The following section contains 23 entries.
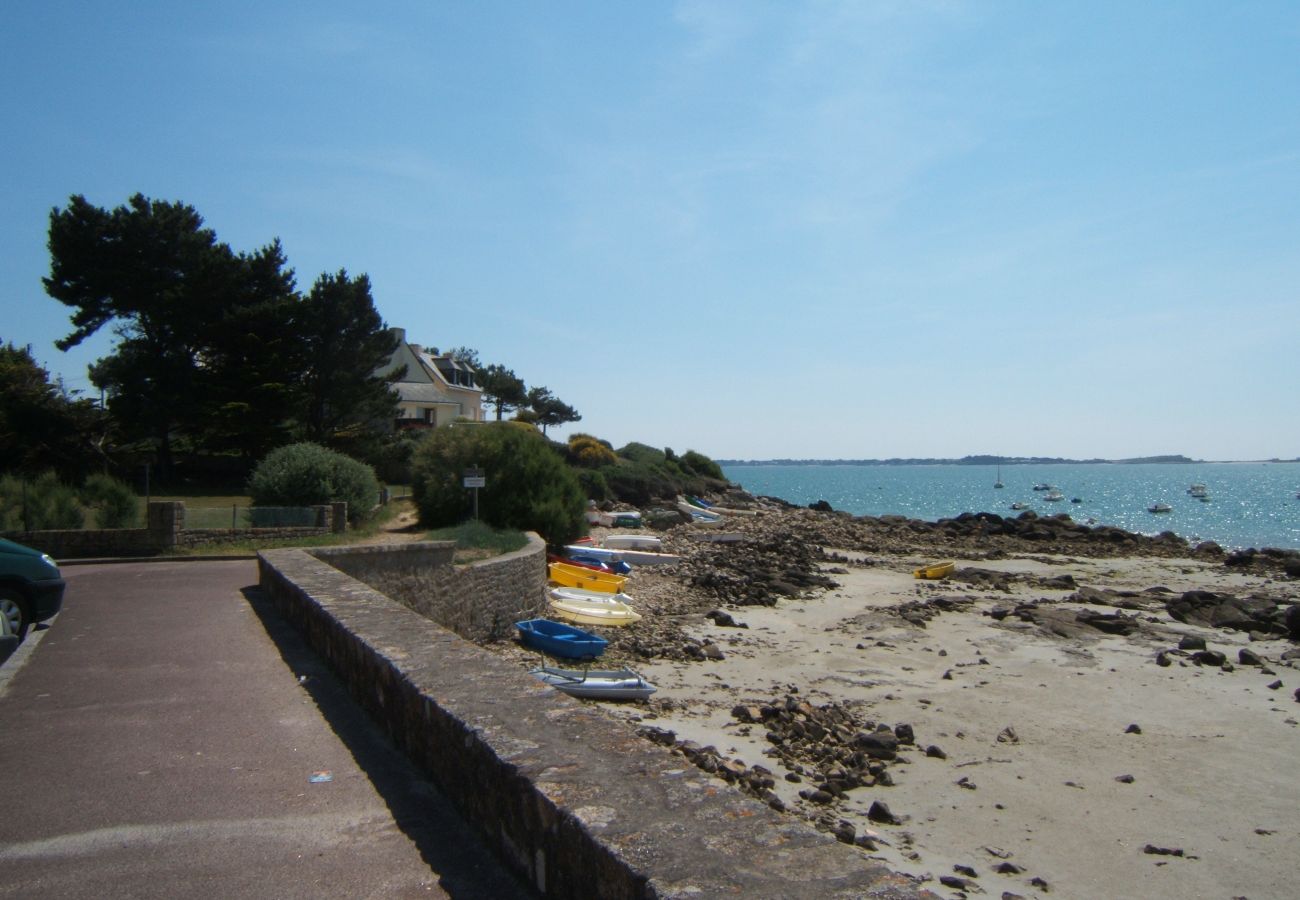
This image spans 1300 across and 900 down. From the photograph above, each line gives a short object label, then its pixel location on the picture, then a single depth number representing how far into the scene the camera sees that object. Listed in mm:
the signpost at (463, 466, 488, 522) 21031
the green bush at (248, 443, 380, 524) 24594
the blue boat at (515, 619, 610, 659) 16172
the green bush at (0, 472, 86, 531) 20016
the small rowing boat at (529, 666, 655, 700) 13750
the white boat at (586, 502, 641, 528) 39156
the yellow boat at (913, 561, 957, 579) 32312
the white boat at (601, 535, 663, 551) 31797
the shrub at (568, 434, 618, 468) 54062
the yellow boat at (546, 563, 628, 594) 22734
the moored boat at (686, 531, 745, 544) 40494
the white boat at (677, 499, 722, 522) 49981
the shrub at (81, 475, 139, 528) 20969
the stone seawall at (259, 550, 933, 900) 3145
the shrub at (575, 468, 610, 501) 46425
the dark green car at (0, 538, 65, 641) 10422
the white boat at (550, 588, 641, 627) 19828
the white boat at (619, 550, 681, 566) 29875
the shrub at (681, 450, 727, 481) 72625
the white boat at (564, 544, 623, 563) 27141
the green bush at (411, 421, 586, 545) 25484
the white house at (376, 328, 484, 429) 56812
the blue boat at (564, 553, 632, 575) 26938
